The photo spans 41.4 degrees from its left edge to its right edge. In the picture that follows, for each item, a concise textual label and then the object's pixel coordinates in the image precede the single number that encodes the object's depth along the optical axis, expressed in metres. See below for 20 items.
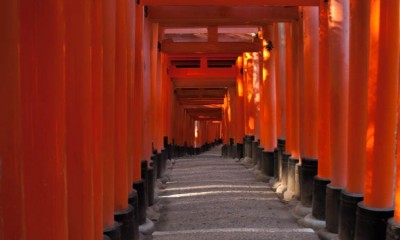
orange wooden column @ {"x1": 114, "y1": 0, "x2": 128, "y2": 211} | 5.20
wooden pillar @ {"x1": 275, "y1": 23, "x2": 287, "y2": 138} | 11.01
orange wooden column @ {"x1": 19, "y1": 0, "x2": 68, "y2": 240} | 2.60
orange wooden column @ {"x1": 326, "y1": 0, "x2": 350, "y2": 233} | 6.10
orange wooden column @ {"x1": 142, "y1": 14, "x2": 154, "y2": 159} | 8.56
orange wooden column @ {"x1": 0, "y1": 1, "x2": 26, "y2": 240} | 2.10
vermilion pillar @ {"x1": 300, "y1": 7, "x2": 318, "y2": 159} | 7.63
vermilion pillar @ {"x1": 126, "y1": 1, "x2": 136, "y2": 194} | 5.90
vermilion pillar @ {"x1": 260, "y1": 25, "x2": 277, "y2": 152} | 12.11
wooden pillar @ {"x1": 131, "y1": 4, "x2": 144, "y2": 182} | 7.10
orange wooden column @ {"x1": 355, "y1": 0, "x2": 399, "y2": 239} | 4.53
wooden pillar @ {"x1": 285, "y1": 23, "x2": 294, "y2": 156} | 9.23
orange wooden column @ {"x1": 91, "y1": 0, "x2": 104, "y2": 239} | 3.89
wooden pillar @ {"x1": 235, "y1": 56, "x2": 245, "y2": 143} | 18.73
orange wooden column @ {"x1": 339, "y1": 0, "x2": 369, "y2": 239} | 5.28
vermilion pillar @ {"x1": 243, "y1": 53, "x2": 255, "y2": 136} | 15.66
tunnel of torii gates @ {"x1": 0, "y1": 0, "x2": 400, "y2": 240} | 2.61
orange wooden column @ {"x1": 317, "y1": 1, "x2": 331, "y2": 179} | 6.65
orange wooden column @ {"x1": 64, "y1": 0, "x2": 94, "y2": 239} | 3.37
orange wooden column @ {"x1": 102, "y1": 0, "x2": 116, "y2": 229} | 4.55
